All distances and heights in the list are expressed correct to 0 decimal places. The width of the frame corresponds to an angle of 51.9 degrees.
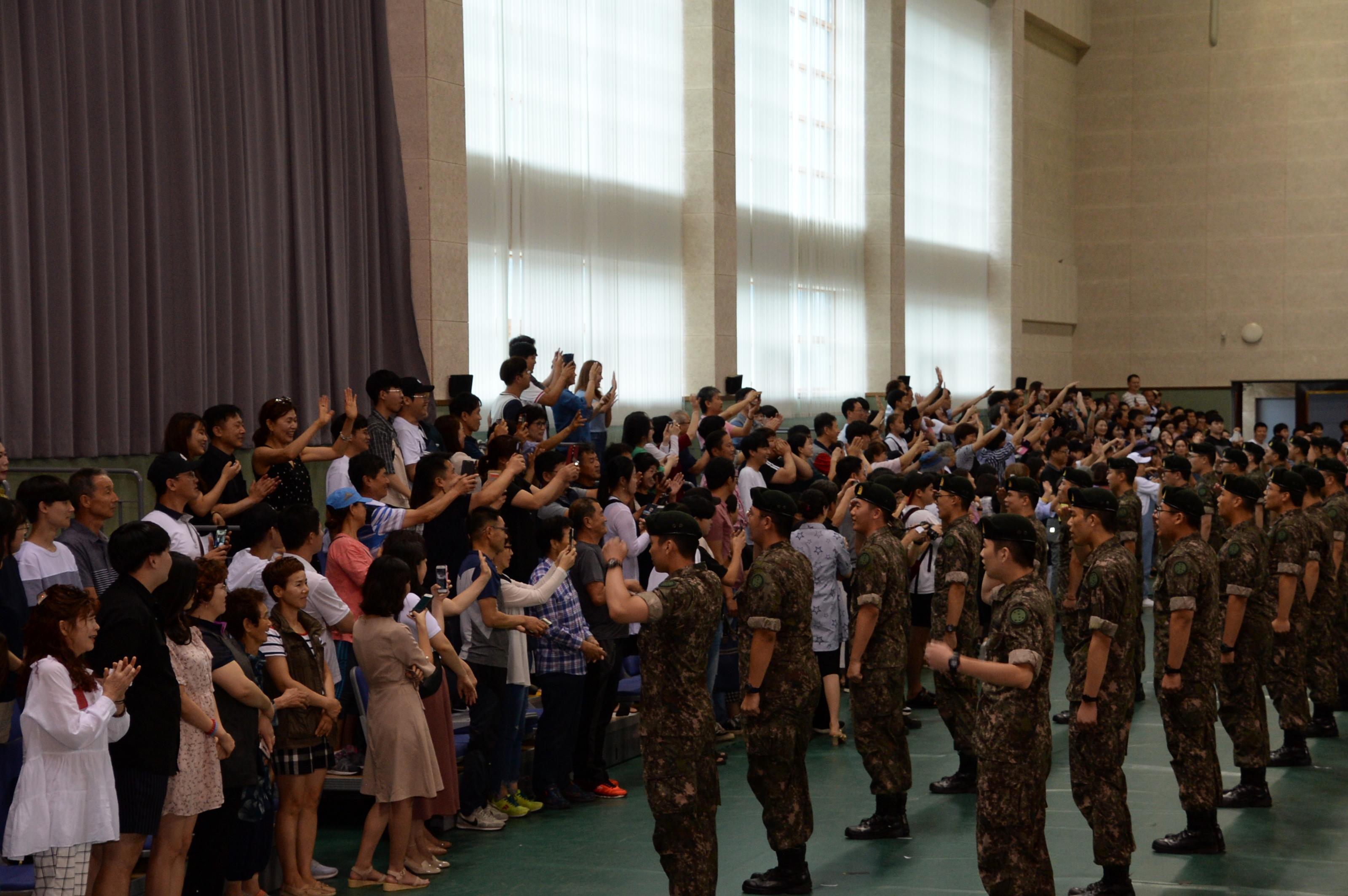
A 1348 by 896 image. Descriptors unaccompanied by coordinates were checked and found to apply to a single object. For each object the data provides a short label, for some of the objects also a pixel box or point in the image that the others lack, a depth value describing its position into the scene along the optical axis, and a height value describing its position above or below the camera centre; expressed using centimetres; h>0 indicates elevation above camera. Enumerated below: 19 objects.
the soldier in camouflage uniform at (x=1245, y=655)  850 -156
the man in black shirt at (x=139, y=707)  541 -115
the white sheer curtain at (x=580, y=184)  1318 +238
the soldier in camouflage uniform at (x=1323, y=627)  1018 -167
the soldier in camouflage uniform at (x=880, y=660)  775 -146
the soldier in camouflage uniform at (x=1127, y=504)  1127 -85
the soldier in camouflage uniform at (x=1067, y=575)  698 -118
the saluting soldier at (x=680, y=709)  599 -131
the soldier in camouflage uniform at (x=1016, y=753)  594 -150
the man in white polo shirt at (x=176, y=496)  698 -42
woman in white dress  509 -124
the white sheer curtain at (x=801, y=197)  1797 +295
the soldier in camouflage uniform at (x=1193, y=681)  738 -149
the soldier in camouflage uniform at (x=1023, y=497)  896 -60
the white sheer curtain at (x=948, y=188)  2284 +380
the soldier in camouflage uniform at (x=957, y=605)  859 -125
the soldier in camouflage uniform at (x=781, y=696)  669 -140
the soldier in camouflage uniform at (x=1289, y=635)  948 -162
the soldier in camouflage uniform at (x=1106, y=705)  655 -145
